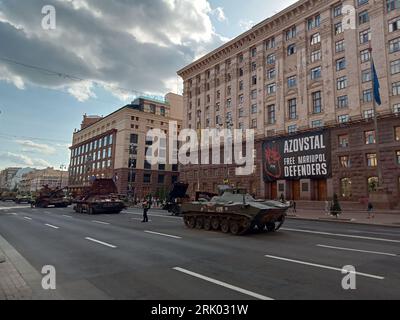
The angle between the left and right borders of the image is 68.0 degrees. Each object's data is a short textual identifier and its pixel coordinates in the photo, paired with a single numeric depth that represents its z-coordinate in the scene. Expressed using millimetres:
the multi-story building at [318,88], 33031
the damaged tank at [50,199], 38094
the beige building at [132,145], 74938
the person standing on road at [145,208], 18770
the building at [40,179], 149625
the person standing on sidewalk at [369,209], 23816
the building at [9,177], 185412
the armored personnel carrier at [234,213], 13508
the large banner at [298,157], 37500
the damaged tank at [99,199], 26298
